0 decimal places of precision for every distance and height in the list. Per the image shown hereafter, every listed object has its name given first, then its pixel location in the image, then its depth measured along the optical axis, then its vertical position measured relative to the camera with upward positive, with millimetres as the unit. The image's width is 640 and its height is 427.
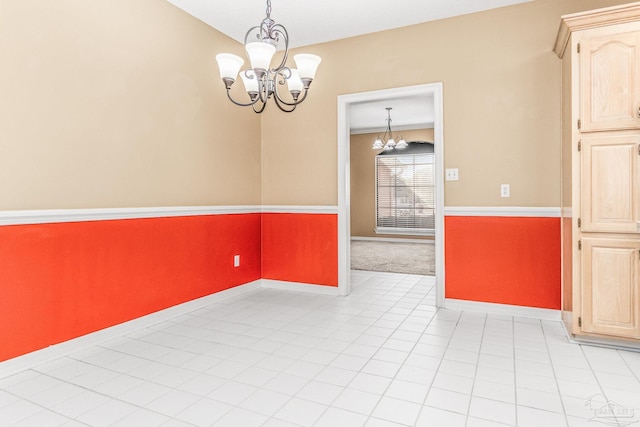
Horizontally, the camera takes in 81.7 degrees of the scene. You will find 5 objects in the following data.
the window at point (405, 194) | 8266 +363
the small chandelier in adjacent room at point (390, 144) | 7313 +1341
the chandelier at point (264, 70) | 2131 +883
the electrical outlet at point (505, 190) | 3256 +160
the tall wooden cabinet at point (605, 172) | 2381 +230
